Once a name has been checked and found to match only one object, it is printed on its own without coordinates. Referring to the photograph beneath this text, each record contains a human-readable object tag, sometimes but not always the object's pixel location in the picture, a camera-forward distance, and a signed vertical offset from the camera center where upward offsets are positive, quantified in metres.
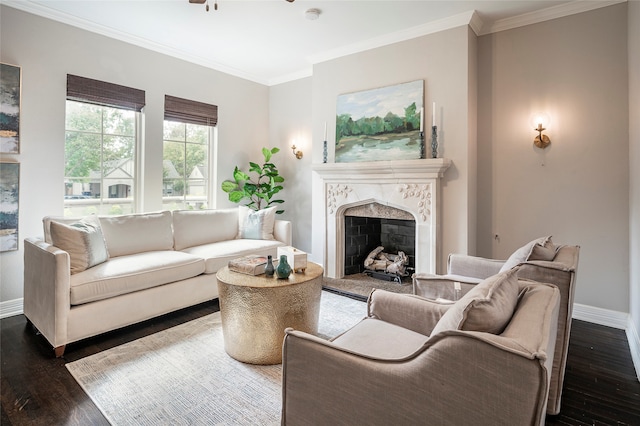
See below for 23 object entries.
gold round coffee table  2.24 -0.66
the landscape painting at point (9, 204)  3.03 +0.08
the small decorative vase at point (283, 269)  2.40 -0.39
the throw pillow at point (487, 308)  1.06 -0.31
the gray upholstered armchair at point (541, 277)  1.73 -0.40
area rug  1.78 -1.02
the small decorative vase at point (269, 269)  2.47 -0.40
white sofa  2.40 -0.47
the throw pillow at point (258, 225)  4.23 -0.14
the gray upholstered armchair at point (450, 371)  0.84 -0.46
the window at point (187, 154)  4.33 +0.80
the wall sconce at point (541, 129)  3.24 +0.81
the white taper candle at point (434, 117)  3.50 +0.99
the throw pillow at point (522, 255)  1.96 -0.24
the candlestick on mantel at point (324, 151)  4.27 +0.77
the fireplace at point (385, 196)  3.52 +0.20
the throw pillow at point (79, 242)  2.62 -0.23
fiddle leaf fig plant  4.82 +0.41
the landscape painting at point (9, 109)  3.00 +0.93
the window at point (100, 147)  3.54 +0.73
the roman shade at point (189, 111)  4.26 +1.33
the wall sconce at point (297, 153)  5.09 +0.90
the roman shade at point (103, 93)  3.46 +1.29
